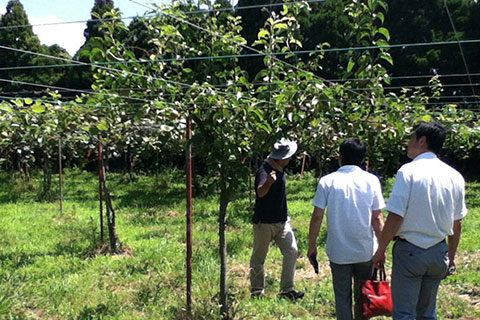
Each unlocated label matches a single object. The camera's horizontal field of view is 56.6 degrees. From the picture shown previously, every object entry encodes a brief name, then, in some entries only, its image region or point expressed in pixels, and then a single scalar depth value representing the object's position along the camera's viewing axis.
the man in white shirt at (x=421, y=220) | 2.51
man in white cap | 4.03
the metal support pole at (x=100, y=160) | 6.09
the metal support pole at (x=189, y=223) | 3.59
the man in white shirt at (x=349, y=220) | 2.91
